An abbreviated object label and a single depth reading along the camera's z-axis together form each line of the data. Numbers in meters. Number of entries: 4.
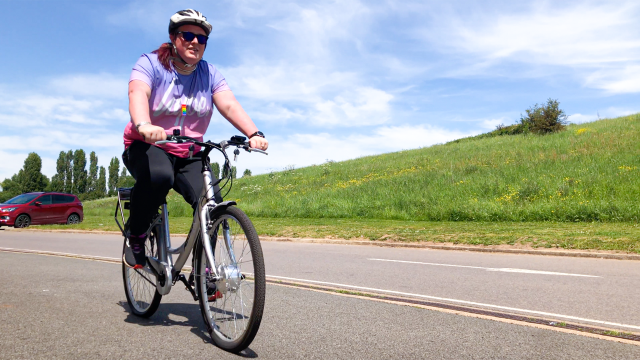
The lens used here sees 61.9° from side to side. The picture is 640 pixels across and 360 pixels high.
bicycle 3.43
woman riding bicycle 4.09
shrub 40.16
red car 22.72
